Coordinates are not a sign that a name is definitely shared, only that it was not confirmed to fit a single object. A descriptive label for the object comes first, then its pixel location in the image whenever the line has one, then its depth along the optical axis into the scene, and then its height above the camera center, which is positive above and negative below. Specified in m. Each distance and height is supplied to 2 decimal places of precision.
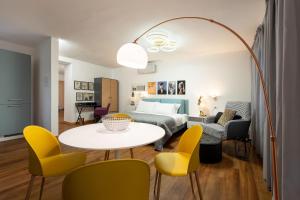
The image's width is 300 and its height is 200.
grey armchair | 3.06 -0.62
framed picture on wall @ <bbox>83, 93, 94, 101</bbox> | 6.46 +0.05
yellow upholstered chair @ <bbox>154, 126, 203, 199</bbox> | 1.43 -0.61
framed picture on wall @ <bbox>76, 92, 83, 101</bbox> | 6.15 +0.07
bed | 3.58 -0.50
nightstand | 4.82 -0.66
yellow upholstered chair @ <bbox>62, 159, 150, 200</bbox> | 0.75 -0.40
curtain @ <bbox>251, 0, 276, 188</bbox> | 1.78 +0.31
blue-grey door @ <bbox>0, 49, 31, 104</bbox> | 3.77 +0.49
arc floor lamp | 1.91 +0.52
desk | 6.10 -0.31
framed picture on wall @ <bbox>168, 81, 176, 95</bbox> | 5.75 +0.38
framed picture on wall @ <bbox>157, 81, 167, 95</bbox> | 5.93 +0.41
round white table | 1.23 -0.35
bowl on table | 1.67 -0.27
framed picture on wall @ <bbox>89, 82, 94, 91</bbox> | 6.65 +0.49
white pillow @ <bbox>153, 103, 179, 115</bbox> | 5.06 -0.32
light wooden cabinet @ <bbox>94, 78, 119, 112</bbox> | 6.46 +0.24
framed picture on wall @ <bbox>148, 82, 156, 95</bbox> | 6.15 +0.38
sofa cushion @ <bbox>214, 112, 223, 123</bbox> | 4.05 -0.45
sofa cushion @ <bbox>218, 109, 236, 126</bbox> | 3.55 -0.41
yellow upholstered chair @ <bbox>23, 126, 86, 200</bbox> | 1.39 -0.58
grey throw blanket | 3.48 -0.54
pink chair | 6.08 -0.53
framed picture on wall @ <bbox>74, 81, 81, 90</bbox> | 6.04 +0.48
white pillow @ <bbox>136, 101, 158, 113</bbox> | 5.34 -0.29
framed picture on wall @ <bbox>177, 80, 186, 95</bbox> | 5.57 +0.37
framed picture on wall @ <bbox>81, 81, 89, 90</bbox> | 6.32 +0.50
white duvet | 4.34 -0.58
